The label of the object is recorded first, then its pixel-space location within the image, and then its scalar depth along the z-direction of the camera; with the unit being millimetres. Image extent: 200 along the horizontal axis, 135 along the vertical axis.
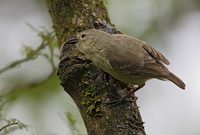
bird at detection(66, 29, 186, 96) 7582
